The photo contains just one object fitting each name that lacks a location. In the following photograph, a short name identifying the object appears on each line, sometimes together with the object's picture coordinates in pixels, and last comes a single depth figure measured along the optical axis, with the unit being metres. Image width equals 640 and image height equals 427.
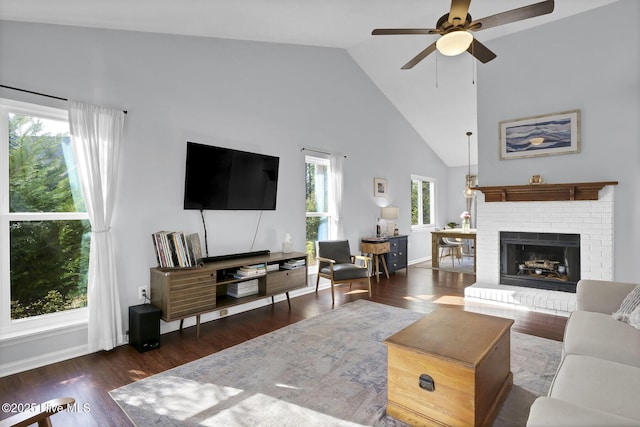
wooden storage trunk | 1.79
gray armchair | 4.59
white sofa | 1.13
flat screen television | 3.57
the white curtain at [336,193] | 5.50
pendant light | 7.32
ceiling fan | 2.21
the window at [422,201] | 8.20
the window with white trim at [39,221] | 2.63
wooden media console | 3.07
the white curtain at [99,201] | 2.86
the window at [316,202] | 5.30
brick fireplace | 4.18
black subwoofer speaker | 2.93
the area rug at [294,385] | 2.02
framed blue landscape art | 4.43
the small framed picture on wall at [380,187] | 6.46
